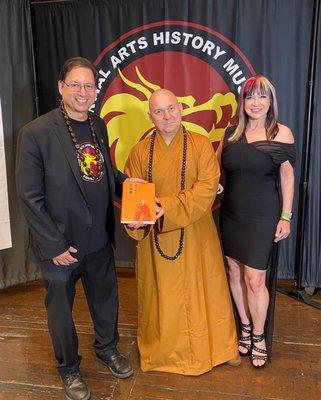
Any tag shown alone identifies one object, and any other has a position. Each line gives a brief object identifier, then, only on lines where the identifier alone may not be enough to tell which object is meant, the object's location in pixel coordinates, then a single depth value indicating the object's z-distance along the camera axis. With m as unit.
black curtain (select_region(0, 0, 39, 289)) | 2.91
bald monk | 1.92
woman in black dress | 2.00
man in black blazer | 1.74
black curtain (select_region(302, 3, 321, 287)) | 2.72
